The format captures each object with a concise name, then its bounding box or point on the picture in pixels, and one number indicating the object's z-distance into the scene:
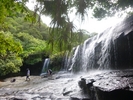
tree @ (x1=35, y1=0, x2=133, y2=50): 3.18
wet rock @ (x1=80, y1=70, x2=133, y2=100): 3.77
